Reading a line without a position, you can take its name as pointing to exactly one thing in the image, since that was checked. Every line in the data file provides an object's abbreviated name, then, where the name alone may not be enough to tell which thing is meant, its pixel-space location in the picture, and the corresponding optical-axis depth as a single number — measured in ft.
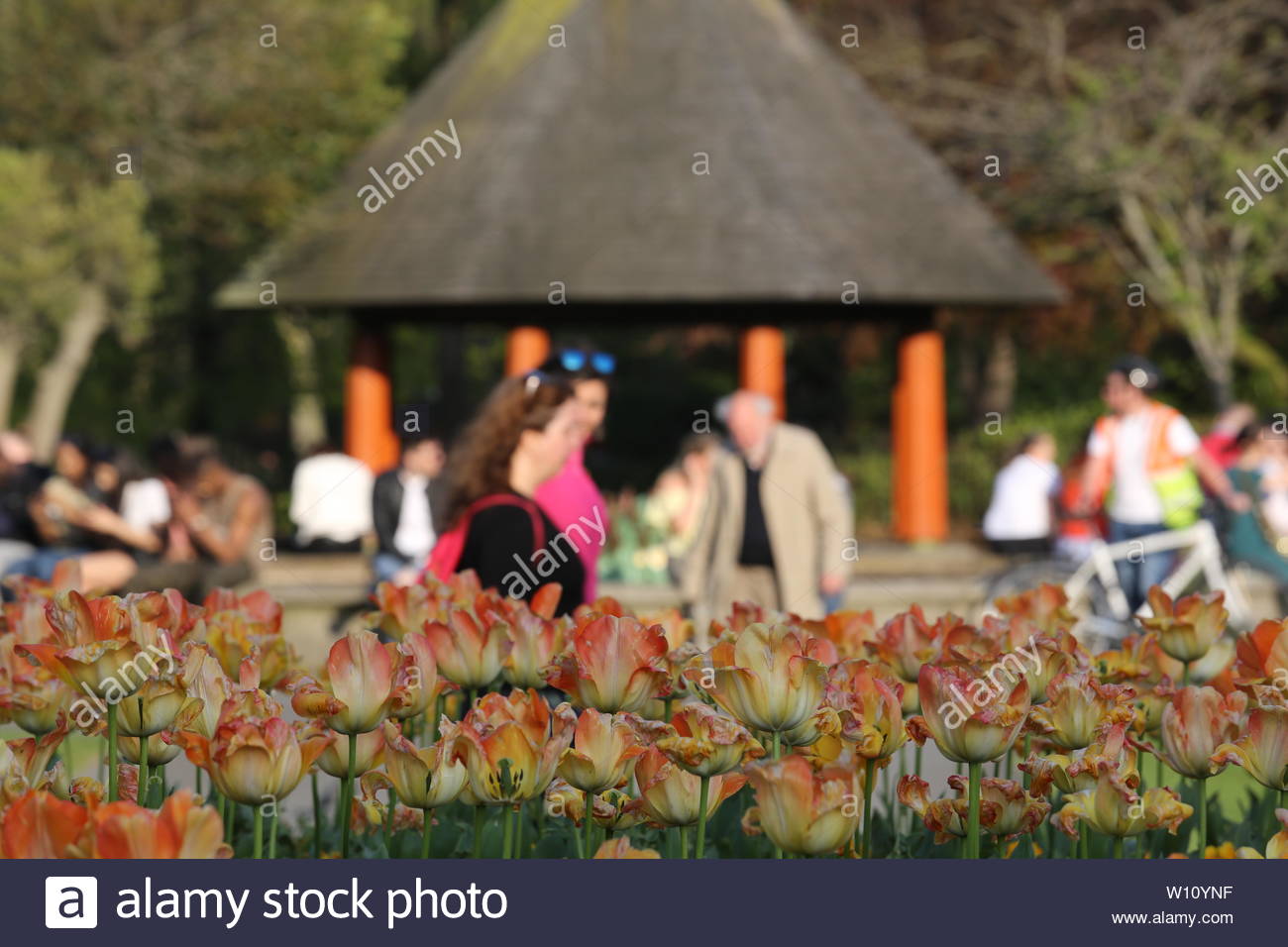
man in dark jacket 78.74
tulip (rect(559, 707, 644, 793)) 14.15
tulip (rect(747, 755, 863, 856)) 12.96
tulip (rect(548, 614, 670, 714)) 15.62
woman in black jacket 31.65
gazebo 109.29
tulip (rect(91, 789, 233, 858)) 11.98
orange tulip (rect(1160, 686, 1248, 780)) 14.97
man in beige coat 55.21
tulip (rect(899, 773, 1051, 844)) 15.20
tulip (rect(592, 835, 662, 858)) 13.38
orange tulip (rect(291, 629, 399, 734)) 14.82
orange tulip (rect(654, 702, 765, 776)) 14.19
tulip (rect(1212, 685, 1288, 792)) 14.49
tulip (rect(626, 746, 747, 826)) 14.16
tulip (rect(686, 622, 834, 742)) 14.74
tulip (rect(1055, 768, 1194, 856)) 14.66
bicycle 75.51
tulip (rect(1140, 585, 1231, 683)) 18.95
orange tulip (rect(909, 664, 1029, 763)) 14.38
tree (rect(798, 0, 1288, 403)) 146.72
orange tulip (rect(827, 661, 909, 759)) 15.33
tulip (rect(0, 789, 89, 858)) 12.15
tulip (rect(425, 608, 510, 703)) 17.54
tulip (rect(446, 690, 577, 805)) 14.19
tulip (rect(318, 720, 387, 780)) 15.84
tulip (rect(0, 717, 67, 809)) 13.87
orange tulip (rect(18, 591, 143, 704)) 15.07
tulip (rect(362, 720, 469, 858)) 14.47
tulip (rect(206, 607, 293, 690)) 18.78
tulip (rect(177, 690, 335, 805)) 13.84
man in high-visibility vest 67.26
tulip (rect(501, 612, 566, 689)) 17.85
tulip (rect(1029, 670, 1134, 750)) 15.55
